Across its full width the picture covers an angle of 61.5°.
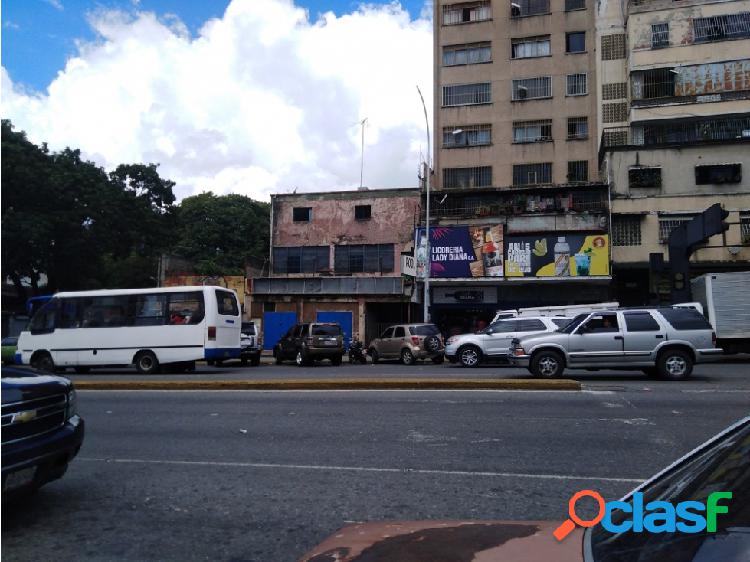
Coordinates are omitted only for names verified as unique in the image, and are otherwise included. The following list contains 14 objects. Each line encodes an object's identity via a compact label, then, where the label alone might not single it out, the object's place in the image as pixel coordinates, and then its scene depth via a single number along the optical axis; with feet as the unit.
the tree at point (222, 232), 175.83
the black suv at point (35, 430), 15.78
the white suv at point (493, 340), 67.77
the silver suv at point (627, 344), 48.11
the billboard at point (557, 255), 108.06
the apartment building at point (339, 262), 117.70
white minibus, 65.67
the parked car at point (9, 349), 86.42
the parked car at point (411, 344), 83.87
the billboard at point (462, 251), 112.98
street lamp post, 99.02
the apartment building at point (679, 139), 106.73
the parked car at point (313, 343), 83.46
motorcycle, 92.63
